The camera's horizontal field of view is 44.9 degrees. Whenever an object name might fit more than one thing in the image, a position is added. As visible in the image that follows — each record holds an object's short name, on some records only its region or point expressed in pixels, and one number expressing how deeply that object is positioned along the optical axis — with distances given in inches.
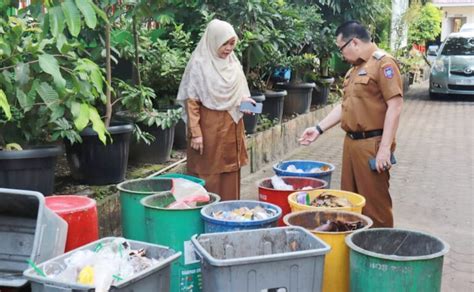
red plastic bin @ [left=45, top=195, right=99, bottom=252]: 121.3
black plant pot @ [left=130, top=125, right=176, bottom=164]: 217.3
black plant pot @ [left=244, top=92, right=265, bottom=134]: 280.1
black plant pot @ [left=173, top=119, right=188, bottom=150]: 252.4
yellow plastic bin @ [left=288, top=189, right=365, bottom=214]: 131.9
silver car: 543.2
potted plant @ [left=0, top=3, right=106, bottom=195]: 143.3
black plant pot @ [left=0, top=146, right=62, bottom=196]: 150.1
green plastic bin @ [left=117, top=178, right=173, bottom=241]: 138.3
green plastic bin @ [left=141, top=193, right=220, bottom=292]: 123.9
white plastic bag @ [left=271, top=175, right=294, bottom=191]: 152.9
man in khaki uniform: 150.1
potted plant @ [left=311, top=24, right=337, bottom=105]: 385.7
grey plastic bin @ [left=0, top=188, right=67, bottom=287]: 105.2
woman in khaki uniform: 170.7
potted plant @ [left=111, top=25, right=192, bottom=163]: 209.9
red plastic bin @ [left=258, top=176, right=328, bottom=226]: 145.7
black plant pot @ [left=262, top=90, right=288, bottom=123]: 313.6
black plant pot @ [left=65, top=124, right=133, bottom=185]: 183.6
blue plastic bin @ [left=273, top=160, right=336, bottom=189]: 165.6
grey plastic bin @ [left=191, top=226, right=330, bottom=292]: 100.2
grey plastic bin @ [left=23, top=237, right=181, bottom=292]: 93.4
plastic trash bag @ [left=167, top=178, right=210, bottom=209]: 132.9
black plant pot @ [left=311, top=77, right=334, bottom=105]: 412.2
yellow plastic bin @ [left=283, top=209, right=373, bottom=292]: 116.4
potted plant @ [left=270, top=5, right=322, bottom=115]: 350.3
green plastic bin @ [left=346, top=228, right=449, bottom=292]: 102.6
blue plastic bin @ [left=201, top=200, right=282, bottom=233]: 118.8
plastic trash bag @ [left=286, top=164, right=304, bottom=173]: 173.3
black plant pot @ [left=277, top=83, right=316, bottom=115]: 361.7
